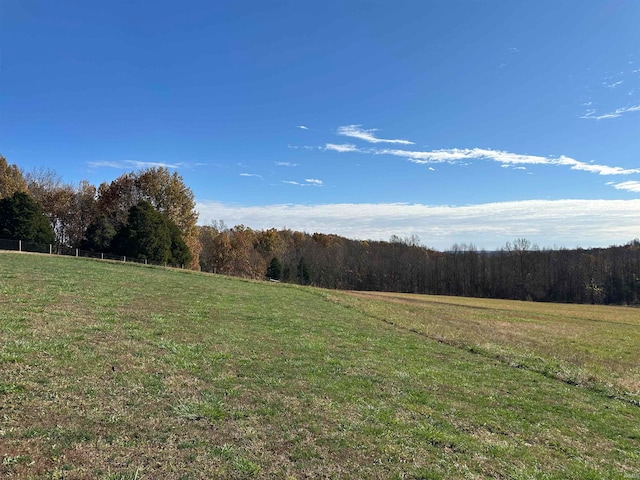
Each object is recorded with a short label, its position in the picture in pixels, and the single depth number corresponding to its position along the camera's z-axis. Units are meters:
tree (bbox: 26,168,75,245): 60.25
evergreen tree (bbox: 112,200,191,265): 50.38
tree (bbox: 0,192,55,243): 45.38
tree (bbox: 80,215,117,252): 54.38
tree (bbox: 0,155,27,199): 53.25
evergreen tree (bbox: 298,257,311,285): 88.49
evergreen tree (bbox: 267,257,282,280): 82.50
